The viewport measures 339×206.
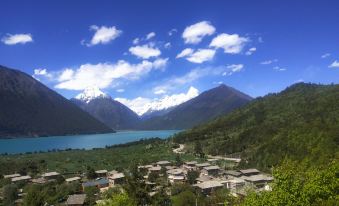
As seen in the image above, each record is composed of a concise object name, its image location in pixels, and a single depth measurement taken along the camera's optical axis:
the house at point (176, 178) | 83.26
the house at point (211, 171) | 95.25
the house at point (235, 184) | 74.91
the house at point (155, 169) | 97.36
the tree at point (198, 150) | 140.62
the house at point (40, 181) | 87.94
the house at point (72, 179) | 88.48
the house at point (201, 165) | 102.43
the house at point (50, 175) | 95.62
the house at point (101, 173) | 99.47
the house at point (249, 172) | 87.84
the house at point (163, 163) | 111.41
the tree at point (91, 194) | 65.19
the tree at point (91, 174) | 95.44
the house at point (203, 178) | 81.14
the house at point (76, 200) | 63.62
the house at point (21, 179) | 90.29
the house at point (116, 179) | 85.46
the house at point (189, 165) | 106.62
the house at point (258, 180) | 75.69
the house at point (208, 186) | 69.73
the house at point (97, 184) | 80.35
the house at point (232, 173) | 89.25
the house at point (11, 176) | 97.54
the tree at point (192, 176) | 81.14
